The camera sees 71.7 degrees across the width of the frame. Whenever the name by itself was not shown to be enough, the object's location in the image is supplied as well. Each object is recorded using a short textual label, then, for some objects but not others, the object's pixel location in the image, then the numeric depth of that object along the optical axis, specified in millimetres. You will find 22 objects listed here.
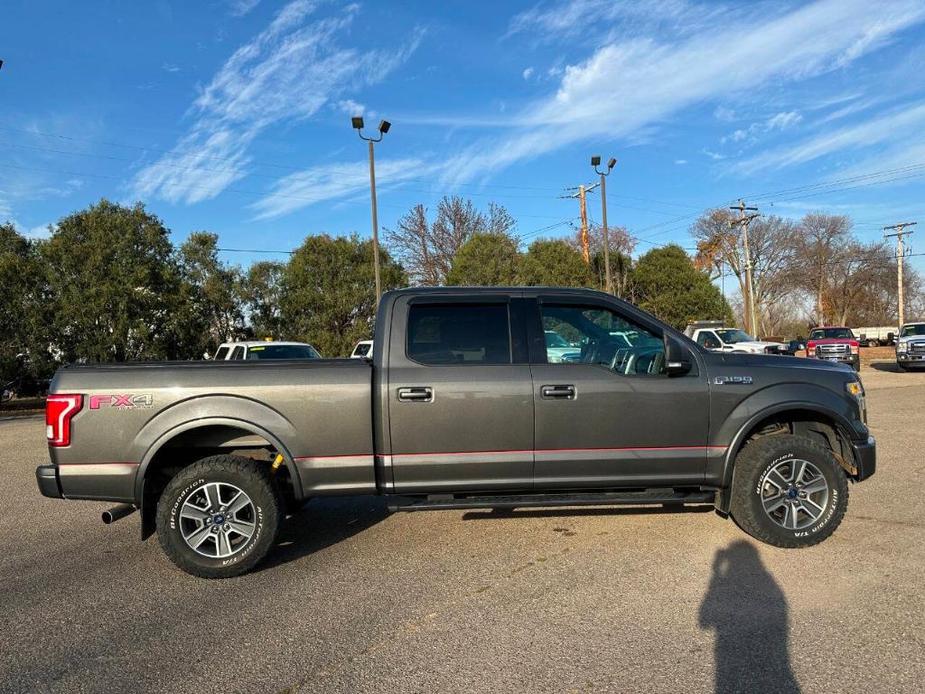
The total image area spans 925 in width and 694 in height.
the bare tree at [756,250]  59531
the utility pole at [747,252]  49834
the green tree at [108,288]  19562
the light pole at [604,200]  27031
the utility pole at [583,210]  39756
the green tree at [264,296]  28266
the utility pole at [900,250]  53569
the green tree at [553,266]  30730
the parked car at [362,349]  19305
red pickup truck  23266
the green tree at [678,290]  36281
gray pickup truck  4363
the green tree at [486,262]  30078
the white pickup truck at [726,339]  21375
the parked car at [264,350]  13719
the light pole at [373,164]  19875
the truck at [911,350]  21906
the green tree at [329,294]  26922
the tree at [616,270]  38344
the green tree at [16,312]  18688
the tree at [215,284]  27594
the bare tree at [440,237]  40562
